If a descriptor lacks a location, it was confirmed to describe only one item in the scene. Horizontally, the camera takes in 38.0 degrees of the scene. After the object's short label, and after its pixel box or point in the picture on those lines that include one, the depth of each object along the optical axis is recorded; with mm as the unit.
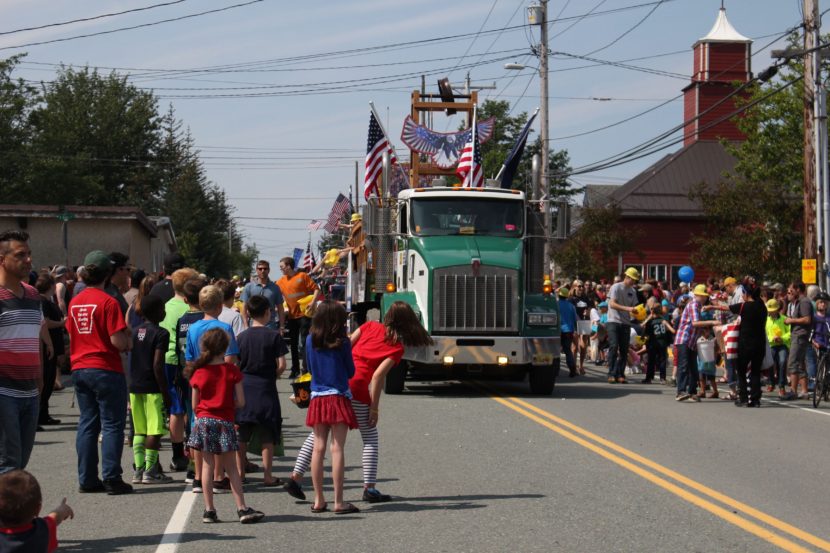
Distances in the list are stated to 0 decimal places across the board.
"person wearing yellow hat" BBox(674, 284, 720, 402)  18375
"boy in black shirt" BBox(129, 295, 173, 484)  10461
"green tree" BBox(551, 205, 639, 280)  49188
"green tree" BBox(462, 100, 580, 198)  66000
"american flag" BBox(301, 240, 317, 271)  45144
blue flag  22875
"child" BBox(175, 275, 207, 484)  10133
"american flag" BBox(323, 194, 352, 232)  45494
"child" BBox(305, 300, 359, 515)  9016
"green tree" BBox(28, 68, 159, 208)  77375
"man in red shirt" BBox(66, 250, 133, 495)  9648
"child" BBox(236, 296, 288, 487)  9742
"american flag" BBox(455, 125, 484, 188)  24188
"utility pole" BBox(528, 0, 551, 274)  36031
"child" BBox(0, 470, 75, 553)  5145
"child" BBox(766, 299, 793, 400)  19469
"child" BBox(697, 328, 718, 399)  18516
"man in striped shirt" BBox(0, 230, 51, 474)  7551
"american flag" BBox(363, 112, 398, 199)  24469
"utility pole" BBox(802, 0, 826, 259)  24547
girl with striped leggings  9344
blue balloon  40500
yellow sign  24141
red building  71000
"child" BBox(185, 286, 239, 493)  9248
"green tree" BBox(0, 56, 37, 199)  72625
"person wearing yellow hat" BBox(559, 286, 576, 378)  23156
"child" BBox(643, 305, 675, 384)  22016
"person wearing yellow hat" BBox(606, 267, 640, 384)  21953
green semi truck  18281
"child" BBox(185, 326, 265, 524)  8648
